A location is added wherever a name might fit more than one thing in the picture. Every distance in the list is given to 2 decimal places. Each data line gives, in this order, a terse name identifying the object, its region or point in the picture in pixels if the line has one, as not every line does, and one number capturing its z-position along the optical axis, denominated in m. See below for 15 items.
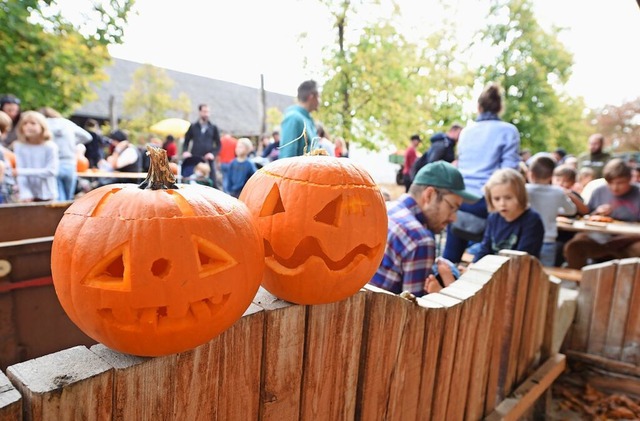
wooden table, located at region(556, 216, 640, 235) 4.41
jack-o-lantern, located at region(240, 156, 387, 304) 1.10
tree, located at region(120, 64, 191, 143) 23.16
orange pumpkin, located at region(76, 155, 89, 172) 7.33
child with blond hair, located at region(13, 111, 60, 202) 4.63
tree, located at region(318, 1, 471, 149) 8.41
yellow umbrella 15.72
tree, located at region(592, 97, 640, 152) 28.45
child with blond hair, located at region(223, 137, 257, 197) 7.00
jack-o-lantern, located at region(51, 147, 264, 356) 0.79
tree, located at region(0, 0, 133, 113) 7.06
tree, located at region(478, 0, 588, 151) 22.41
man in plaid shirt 2.21
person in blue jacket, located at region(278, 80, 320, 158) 3.69
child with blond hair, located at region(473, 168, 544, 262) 3.36
